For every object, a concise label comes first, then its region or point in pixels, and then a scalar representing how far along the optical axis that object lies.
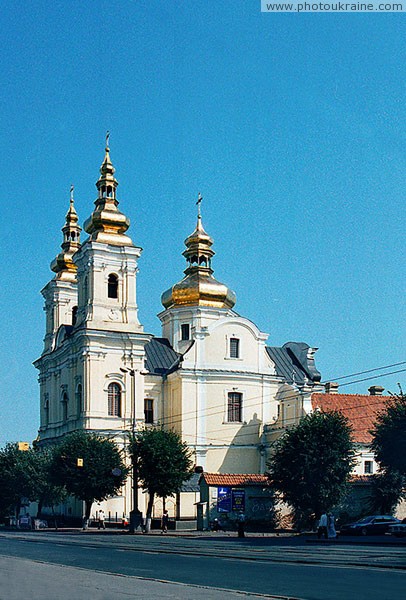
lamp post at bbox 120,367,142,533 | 49.03
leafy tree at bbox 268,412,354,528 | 48.69
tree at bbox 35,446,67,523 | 60.44
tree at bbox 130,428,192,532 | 52.25
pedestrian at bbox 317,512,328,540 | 38.28
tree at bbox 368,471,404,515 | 48.69
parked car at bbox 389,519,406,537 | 39.59
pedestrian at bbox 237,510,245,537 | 41.62
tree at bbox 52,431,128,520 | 54.31
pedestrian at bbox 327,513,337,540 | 38.41
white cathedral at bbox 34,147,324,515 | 63.38
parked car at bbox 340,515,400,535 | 42.88
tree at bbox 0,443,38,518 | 61.81
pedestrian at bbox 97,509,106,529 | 55.92
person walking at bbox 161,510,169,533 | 51.38
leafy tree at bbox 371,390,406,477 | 45.38
